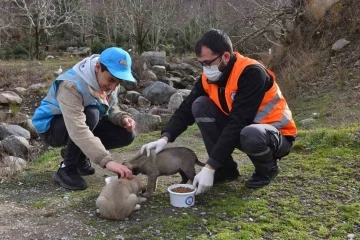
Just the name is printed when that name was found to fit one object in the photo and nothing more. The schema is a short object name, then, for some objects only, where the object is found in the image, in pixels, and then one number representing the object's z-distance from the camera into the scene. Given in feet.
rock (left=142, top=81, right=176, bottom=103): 47.01
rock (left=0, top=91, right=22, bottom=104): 42.94
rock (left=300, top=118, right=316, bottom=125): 27.12
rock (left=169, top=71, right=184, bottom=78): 61.26
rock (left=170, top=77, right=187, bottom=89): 56.90
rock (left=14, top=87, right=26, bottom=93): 48.06
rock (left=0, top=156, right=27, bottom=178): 17.40
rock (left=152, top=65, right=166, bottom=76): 59.31
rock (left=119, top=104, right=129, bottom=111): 42.89
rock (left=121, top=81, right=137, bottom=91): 50.15
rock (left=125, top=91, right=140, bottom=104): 47.05
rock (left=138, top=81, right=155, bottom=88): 51.94
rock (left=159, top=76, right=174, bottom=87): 55.42
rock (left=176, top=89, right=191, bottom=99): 45.19
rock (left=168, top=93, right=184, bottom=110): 40.33
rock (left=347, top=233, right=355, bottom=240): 11.67
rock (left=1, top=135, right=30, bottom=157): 28.07
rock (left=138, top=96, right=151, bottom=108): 45.93
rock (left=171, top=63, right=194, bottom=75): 64.75
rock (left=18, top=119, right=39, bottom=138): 34.32
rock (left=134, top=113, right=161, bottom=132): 31.37
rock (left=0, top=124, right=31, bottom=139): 32.51
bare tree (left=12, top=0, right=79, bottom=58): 86.99
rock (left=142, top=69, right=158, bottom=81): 55.01
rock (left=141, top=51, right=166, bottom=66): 63.21
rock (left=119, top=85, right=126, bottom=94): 49.19
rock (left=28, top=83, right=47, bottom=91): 49.12
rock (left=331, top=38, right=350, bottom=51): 35.60
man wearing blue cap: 13.60
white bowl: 13.10
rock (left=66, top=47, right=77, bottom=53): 93.30
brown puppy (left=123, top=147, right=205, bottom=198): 14.24
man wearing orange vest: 13.21
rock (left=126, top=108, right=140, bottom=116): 36.91
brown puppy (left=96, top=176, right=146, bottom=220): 12.54
